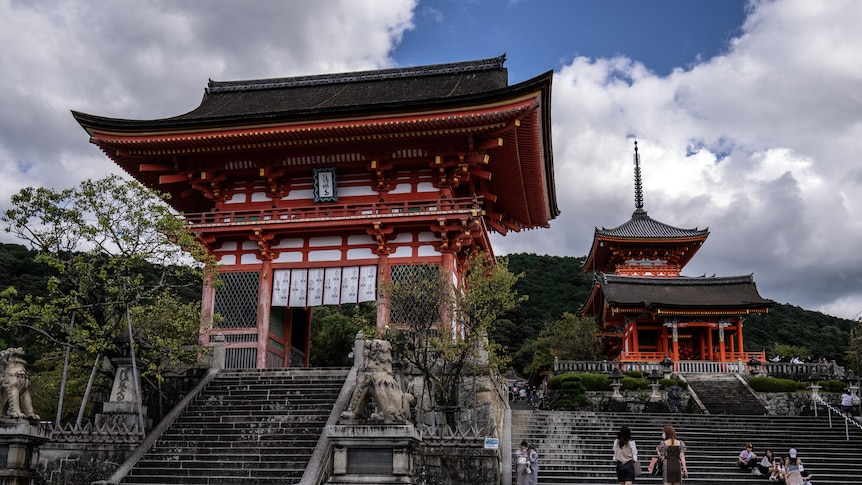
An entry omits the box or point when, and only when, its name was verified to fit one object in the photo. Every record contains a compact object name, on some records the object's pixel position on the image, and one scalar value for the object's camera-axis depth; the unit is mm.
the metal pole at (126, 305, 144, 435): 17234
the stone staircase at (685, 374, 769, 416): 28703
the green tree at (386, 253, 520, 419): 18938
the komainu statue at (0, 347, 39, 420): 14539
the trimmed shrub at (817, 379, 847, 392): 30062
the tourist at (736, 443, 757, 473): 19000
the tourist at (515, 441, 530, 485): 16703
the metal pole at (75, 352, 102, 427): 17278
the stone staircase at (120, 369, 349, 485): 15430
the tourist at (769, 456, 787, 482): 17844
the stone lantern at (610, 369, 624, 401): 29317
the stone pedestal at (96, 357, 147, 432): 17359
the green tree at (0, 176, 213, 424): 18000
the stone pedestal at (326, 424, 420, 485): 12109
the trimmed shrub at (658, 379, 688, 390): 30031
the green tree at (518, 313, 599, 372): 41375
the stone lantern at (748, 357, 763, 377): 32188
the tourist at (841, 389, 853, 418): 25422
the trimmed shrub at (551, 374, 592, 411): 29250
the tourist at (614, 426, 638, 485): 11078
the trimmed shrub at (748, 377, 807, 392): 30203
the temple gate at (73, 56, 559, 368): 22797
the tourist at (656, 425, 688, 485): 11320
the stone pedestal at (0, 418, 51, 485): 14023
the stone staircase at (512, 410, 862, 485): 18797
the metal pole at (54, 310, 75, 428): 17266
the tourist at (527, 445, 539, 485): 16844
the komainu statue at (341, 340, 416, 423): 12672
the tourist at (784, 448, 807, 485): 16484
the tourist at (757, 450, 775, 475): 18484
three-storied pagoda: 37812
